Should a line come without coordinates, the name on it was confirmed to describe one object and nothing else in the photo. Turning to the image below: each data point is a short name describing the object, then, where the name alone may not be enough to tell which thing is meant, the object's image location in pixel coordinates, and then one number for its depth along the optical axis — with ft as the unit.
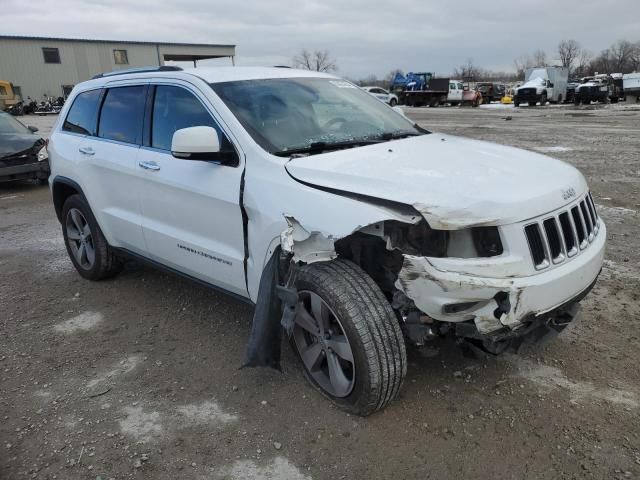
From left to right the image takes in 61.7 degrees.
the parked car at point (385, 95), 122.86
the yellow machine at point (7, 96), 120.47
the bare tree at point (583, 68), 285.84
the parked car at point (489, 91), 150.61
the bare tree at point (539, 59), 372.44
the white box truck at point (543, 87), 119.24
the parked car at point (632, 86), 122.52
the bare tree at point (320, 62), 291.42
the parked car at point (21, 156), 32.63
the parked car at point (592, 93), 120.06
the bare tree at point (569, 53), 346.50
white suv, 8.32
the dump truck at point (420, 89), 135.85
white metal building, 157.89
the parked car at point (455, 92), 134.31
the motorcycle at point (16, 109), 121.04
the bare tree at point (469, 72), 329.81
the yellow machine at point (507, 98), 146.55
